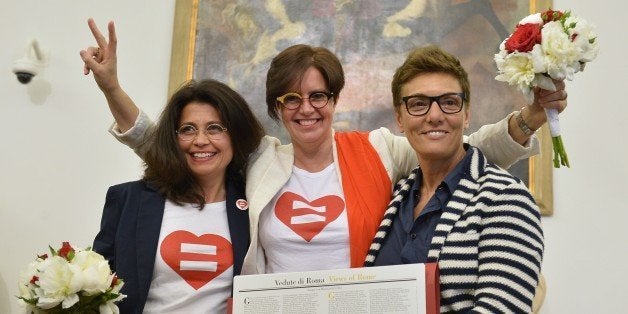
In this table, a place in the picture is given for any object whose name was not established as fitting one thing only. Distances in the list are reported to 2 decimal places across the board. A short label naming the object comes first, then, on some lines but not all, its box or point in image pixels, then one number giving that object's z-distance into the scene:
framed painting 3.60
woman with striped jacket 1.68
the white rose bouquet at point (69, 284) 1.92
